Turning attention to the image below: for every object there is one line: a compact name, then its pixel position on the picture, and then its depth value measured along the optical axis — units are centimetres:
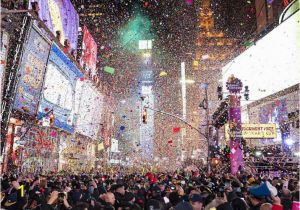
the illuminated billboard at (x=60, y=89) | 3916
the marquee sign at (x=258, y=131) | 2744
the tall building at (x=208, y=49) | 13312
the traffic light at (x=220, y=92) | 2136
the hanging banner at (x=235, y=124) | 2667
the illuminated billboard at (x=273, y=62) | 4103
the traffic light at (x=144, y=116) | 2283
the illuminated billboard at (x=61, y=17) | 3714
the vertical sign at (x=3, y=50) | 2745
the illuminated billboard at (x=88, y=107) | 5561
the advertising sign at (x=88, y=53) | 5828
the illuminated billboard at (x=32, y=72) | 2966
